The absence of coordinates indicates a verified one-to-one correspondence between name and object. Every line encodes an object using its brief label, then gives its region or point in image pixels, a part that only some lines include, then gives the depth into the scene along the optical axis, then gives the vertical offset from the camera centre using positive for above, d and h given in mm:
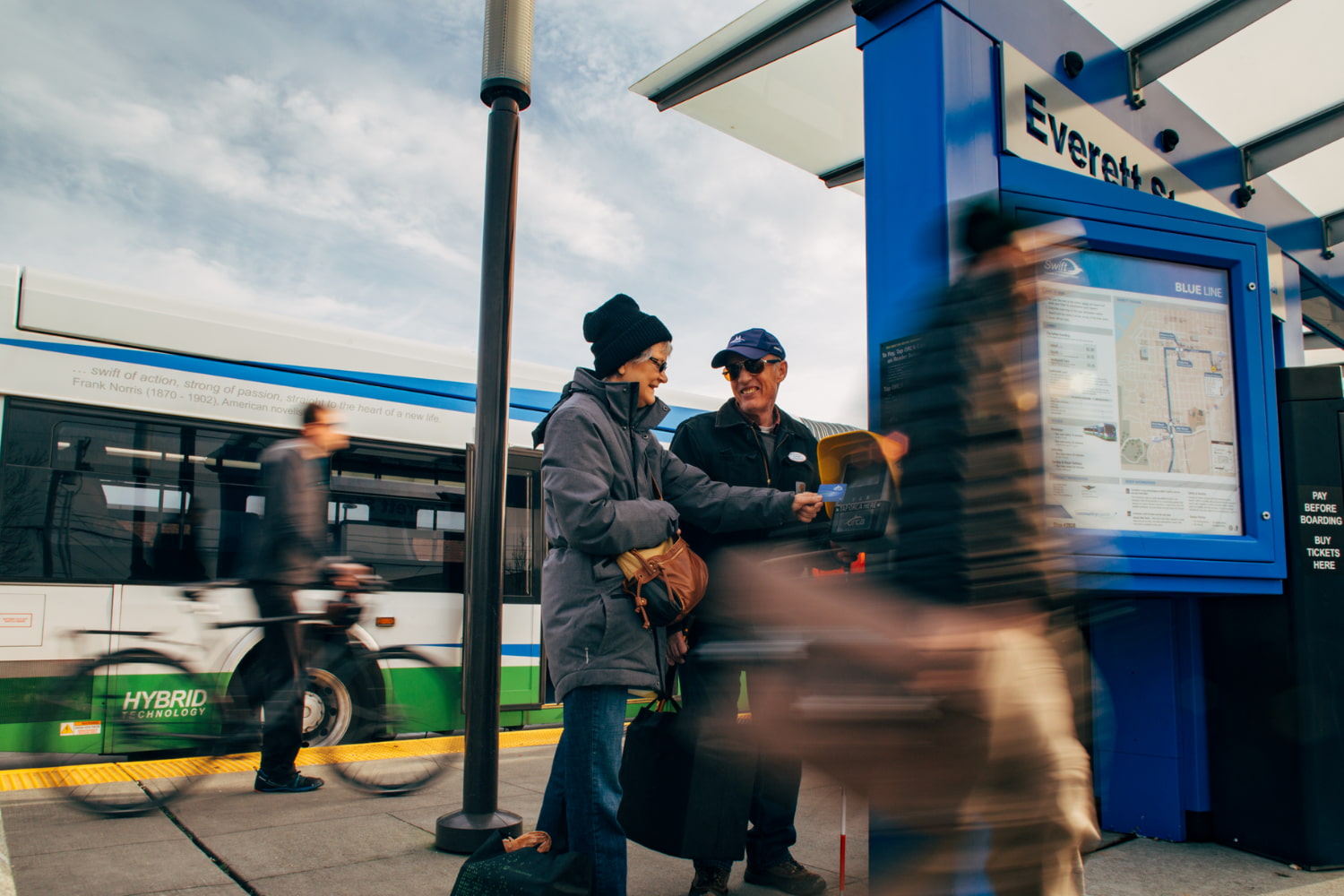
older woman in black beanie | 2469 -9
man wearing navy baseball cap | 3158 +292
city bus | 5359 +435
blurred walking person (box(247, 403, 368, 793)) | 4801 -136
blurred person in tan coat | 1588 -150
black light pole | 3582 +229
